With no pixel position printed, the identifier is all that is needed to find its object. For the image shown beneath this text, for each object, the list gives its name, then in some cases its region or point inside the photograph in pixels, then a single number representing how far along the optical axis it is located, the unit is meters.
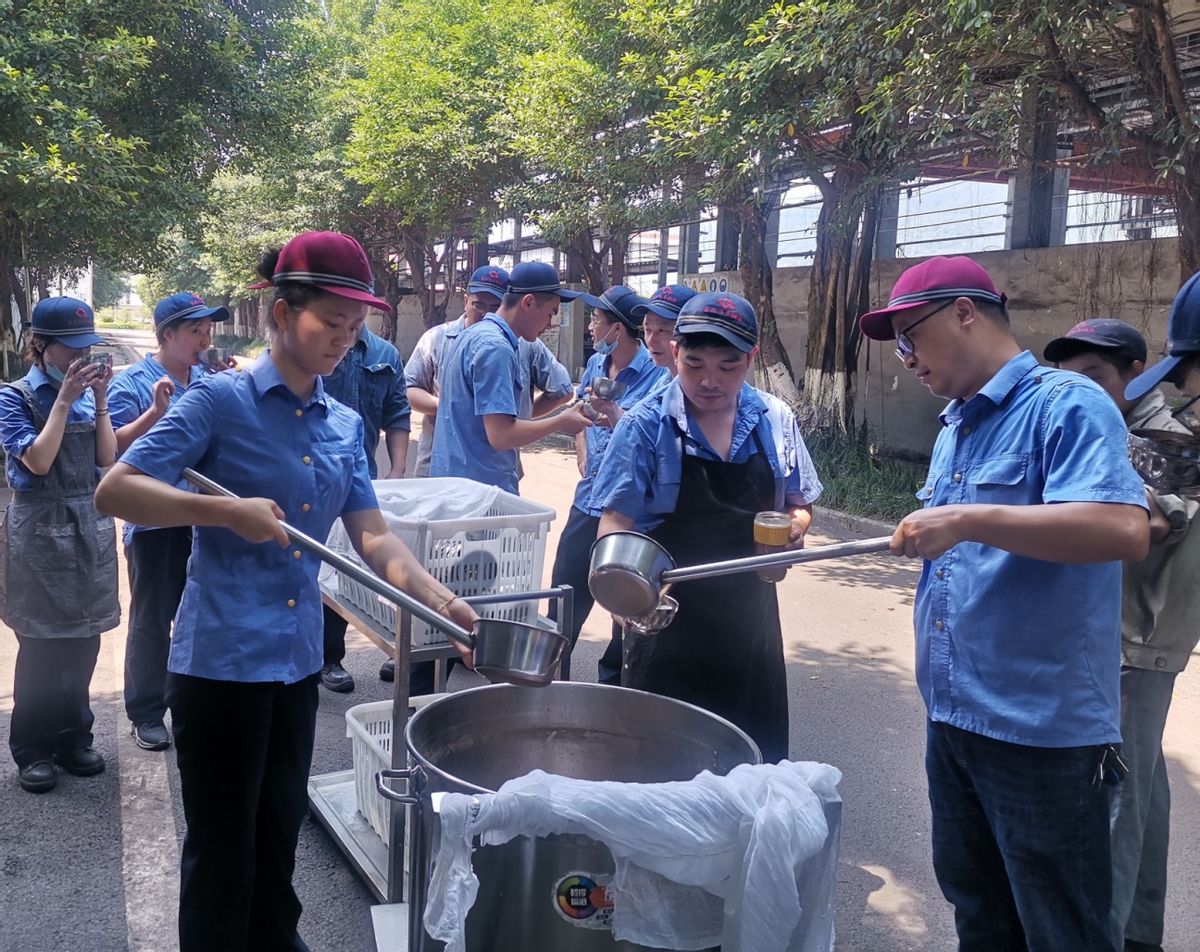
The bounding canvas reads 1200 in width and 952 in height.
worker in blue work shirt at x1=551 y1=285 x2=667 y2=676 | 4.34
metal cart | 2.71
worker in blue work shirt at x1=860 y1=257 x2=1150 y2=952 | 1.87
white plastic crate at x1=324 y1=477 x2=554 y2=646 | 3.28
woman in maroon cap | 2.19
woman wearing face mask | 3.70
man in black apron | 2.78
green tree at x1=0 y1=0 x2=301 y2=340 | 9.66
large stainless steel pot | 1.71
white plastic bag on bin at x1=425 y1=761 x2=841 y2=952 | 1.61
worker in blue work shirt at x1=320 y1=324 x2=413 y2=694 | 4.71
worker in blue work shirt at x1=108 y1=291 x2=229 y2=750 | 3.96
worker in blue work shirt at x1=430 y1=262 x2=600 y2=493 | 4.18
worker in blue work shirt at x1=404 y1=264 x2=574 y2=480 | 4.93
